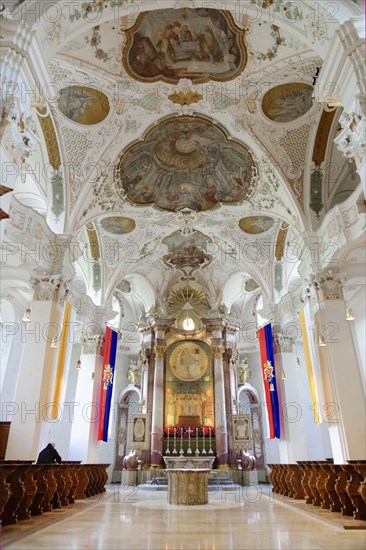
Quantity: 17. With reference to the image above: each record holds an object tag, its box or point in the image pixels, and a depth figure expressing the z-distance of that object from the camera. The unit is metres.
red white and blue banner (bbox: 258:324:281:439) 15.16
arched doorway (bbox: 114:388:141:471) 19.69
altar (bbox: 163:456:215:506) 9.30
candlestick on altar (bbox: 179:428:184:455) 17.60
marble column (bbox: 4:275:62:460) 9.32
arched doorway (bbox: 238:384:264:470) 19.77
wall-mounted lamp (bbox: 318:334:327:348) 10.00
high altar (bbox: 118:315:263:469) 17.59
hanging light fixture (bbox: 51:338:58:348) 10.34
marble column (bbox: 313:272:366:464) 9.01
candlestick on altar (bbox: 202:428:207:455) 17.59
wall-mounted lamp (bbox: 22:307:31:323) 8.89
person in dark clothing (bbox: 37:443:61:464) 8.89
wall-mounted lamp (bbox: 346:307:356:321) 9.41
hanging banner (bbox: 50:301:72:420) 10.30
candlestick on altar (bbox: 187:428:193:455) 17.59
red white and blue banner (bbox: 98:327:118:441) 15.35
